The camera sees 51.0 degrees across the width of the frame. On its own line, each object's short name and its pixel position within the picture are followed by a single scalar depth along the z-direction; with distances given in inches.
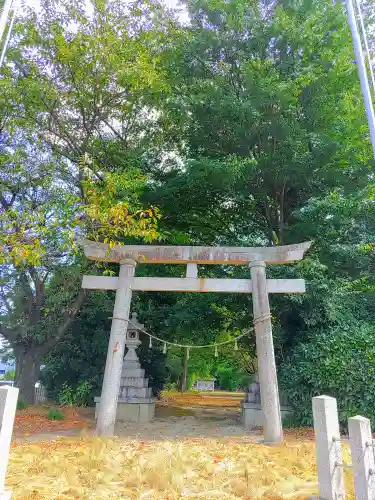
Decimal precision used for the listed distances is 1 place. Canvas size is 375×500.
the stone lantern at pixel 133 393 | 407.2
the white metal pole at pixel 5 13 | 212.9
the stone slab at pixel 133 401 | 409.7
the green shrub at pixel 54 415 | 391.1
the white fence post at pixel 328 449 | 155.3
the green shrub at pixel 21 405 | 436.1
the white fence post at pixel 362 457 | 144.1
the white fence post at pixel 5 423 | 145.4
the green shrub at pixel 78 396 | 482.9
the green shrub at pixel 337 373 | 322.0
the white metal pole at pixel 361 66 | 203.5
